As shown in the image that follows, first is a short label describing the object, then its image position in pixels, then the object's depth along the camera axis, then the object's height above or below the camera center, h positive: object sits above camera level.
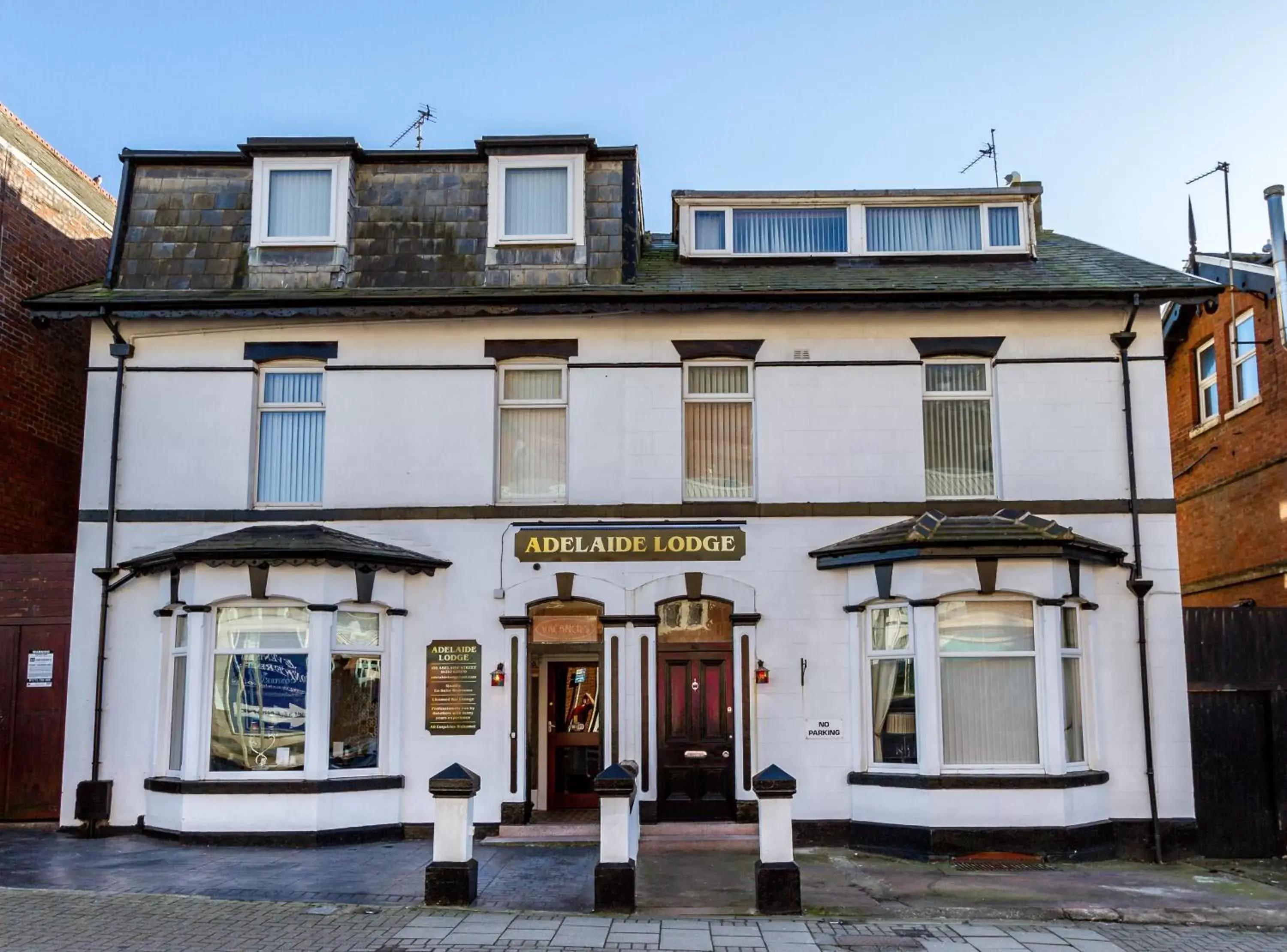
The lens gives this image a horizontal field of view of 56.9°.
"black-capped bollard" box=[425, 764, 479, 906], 9.90 -1.41
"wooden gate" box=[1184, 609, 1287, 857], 13.62 -0.68
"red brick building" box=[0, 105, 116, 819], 14.37 +3.13
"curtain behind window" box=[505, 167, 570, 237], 15.34 +6.00
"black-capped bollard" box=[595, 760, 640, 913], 9.83 -1.47
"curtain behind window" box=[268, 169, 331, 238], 15.30 +5.97
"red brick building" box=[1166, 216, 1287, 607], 17.58 +3.64
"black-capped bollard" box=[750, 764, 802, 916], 9.88 -1.60
